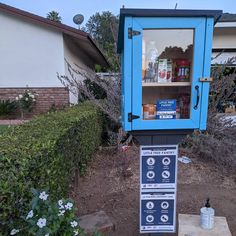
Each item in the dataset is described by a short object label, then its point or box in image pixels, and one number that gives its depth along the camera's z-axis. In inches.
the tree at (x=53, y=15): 1059.5
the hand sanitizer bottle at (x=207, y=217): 96.8
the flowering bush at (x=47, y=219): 64.1
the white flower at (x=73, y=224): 71.2
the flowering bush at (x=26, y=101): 360.2
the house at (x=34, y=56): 352.8
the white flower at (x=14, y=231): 64.1
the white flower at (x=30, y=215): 64.4
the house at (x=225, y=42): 372.5
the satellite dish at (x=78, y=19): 464.8
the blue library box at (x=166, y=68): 81.4
